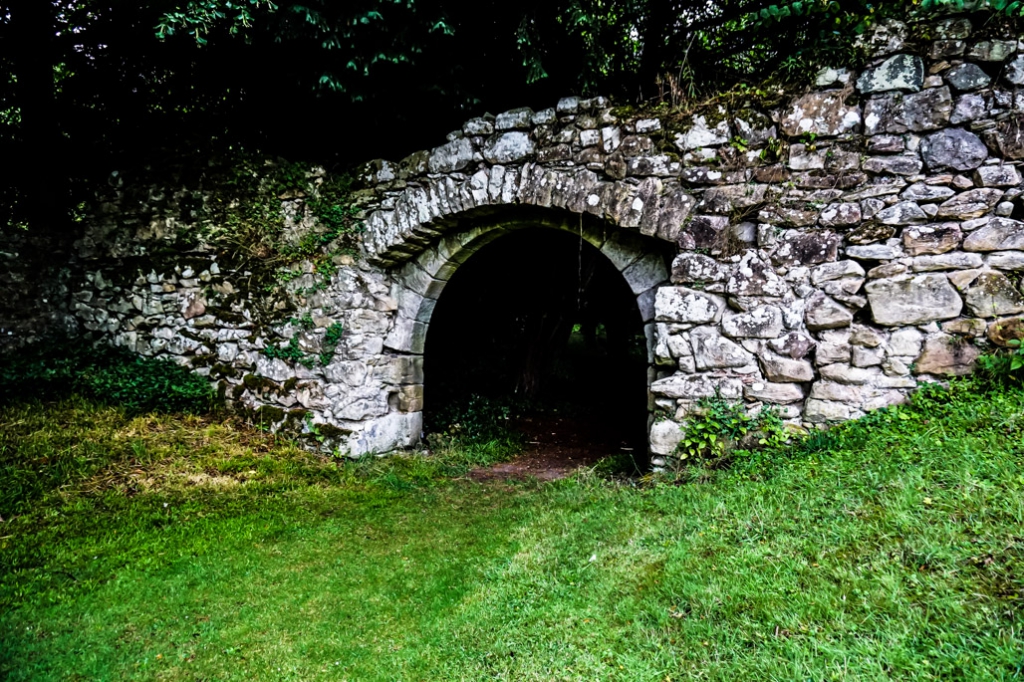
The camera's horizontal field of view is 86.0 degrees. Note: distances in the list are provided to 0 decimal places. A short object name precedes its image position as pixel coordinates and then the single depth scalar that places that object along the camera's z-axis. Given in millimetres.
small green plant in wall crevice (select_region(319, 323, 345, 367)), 5188
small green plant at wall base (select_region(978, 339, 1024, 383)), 3320
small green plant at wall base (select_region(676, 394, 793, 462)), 3883
